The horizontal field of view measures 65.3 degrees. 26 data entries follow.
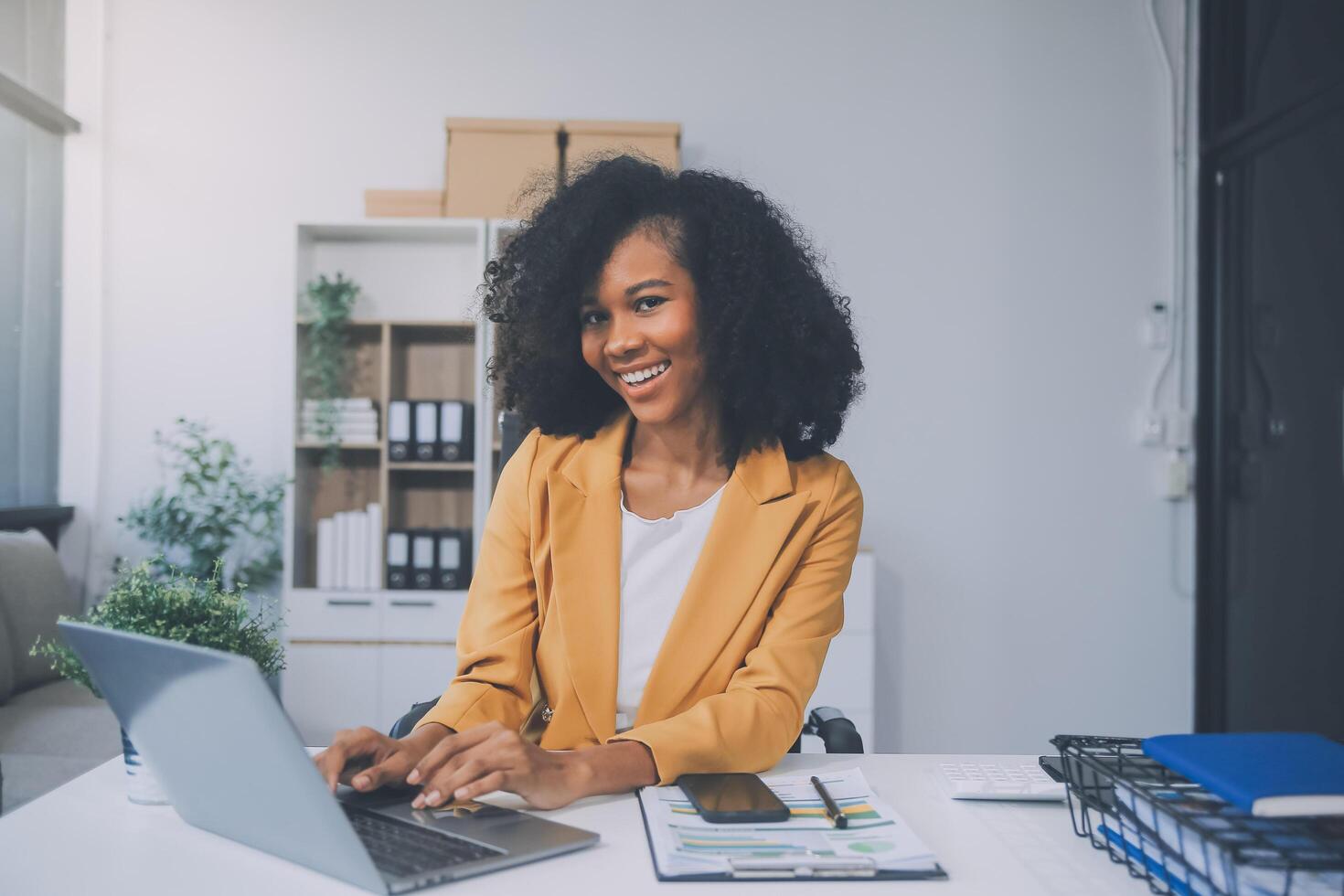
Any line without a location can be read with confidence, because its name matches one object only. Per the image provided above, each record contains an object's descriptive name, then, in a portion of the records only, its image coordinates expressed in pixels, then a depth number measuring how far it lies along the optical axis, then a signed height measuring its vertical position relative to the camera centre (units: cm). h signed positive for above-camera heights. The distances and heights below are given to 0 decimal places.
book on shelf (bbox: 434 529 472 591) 339 -35
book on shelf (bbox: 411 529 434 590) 339 -35
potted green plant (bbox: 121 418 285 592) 340 -20
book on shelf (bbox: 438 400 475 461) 344 +8
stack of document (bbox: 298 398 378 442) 346 +11
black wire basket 69 -27
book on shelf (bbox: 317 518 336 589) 341 -32
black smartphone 95 -33
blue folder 74 -24
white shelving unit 335 -9
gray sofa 256 -69
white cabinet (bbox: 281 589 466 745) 334 -64
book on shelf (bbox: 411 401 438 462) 345 +7
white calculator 106 -34
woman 135 -4
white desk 81 -34
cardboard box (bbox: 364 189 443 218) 349 +84
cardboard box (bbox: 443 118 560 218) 345 +96
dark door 311 +30
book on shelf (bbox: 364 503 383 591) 342 -30
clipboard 82 -33
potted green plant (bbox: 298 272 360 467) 346 +35
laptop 75 -26
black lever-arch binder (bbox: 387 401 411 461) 344 +8
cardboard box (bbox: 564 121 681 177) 345 +106
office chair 153 -40
